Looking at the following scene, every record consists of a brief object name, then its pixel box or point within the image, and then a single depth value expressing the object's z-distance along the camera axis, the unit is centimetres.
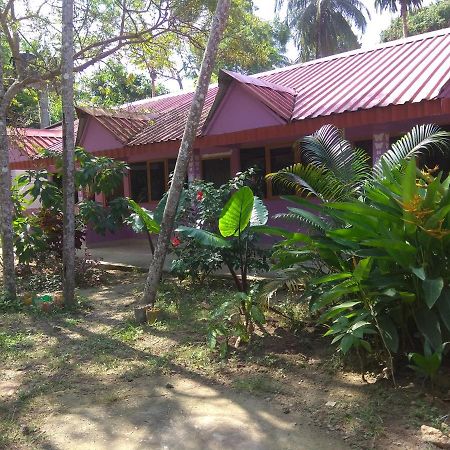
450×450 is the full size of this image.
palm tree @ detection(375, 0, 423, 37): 2759
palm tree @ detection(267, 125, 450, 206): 464
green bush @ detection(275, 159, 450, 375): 357
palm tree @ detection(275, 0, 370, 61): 3125
